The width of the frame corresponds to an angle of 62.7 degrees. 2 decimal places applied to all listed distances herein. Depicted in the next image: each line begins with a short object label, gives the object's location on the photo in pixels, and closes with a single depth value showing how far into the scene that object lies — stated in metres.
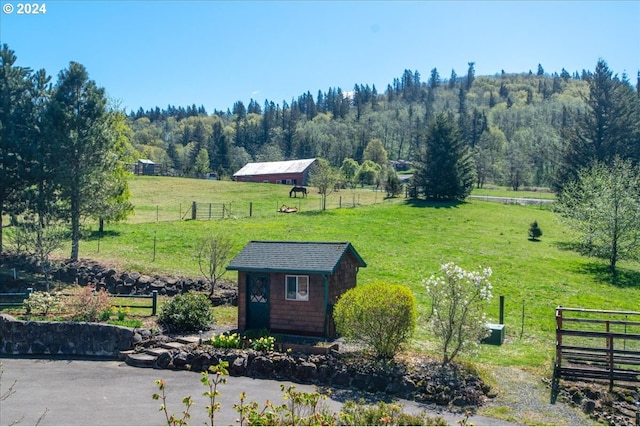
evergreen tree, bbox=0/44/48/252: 27.64
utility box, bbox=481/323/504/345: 18.92
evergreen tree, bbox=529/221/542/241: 37.22
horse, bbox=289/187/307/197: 57.00
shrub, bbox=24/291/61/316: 20.97
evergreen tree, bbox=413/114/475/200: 50.41
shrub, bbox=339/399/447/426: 8.76
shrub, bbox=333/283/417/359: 16.02
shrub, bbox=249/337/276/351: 17.27
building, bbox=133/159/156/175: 84.74
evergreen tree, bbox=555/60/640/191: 50.02
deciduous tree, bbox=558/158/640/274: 30.08
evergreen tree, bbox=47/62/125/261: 27.67
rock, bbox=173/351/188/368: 17.02
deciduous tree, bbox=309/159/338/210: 49.38
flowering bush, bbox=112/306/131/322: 20.14
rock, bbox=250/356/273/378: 16.28
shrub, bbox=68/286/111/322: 20.20
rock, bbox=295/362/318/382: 15.82
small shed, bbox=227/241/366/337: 18.88
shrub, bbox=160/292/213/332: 20.11
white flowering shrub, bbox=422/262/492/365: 15.58
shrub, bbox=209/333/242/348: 17.83
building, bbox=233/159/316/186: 77.75
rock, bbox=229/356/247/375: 16.41
